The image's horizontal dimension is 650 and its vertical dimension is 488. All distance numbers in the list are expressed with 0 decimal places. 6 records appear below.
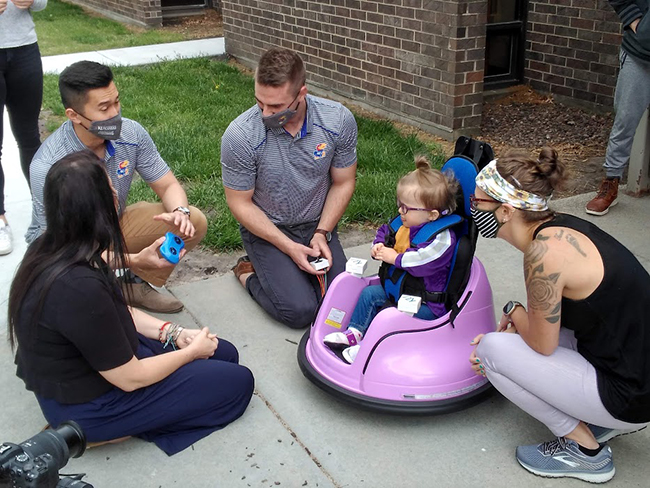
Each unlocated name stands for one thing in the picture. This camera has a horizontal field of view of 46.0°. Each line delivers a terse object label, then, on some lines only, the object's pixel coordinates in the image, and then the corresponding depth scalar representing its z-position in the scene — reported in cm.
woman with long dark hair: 258
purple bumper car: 308
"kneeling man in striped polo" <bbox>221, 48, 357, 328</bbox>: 387
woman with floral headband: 257
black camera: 177
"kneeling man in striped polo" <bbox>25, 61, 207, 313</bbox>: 360
